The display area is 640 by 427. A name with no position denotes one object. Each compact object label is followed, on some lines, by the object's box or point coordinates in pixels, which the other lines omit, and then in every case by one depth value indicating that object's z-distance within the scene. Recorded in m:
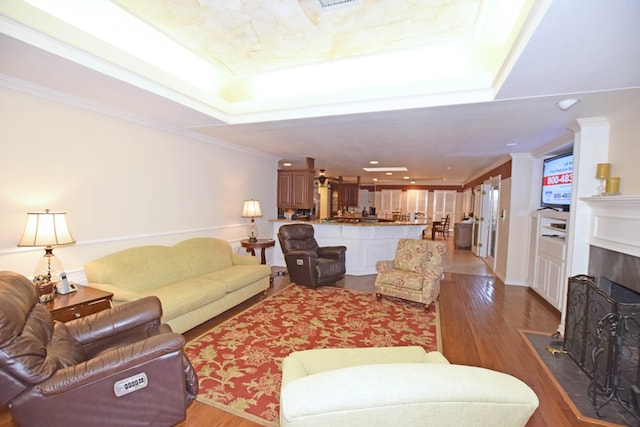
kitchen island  5.59
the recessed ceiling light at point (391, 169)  7.98
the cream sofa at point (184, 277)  2.89
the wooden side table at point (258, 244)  4.95
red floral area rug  2.17
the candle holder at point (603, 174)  2.92
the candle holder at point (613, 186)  2.78
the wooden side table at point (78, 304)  2.24
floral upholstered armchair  3.88
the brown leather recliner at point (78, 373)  1.45
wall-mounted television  3.90
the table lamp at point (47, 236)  2.34
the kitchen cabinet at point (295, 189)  6.39
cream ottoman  0.86
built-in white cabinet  3.83
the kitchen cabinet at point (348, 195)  11.37
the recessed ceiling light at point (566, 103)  2.54
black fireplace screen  2.09
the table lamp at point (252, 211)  5.12
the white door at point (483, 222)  7.57
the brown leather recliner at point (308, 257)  4.58
